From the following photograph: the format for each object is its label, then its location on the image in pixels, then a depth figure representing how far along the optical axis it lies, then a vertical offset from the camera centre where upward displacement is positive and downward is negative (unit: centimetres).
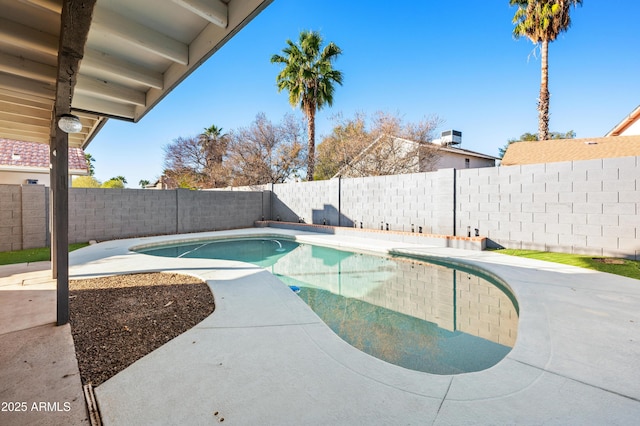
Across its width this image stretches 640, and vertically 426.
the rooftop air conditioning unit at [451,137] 1907 +501
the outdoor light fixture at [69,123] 298 +91
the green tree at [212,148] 2364 +527
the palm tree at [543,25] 1263 +849
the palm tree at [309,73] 1569 +764
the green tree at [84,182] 1673 +169
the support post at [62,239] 297 -32
